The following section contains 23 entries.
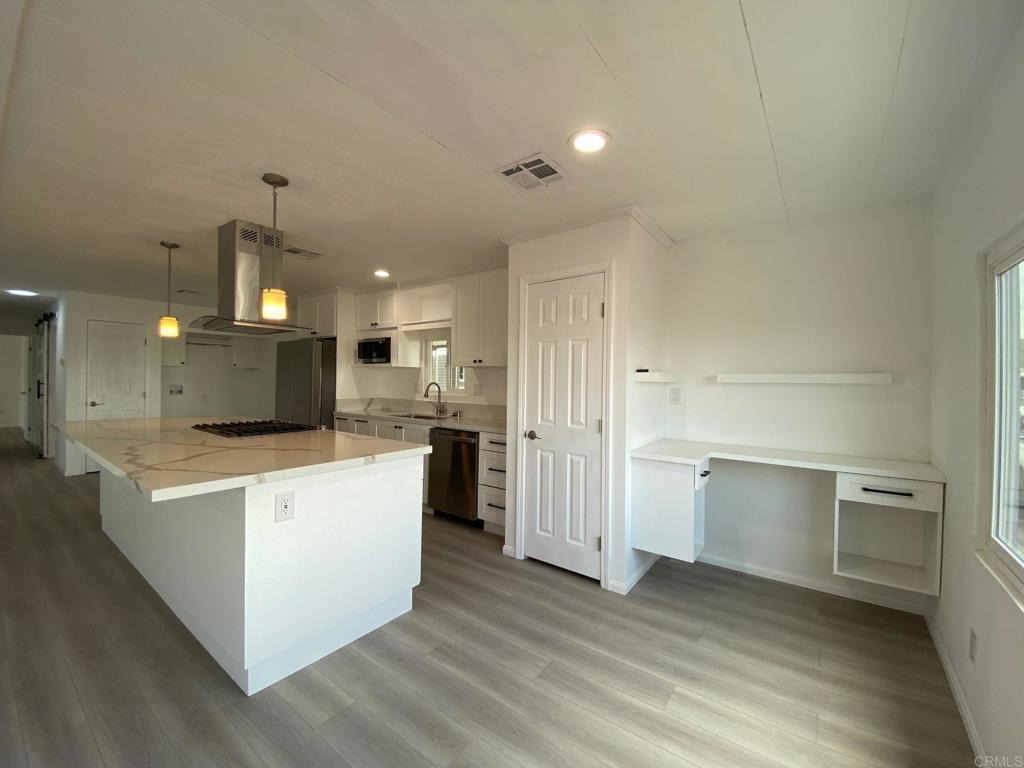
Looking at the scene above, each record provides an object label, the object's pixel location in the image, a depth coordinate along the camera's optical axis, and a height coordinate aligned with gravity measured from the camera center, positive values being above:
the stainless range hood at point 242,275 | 2.79 +0.70
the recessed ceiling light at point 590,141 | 1.90 +1.09
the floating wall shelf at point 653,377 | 2.81 +0.04
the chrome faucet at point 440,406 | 4.96 -0.28
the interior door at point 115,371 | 5.58 +0.12
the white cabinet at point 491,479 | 3.79 -0.86
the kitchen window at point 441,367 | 4.91 +0.18
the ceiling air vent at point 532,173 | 2.17 +1.09
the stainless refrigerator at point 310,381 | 5.33 +0.01
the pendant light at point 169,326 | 3.64 +0.46
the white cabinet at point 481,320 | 4.04 +0.60
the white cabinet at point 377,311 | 4.99 +0.85
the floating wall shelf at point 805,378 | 2.56 +0.04
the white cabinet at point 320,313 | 5.28 +0.87
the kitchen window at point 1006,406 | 1.52 -0.07
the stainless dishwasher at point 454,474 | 3.96 -0.86
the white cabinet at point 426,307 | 4.55 +0.82
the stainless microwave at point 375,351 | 5.00 +0.36
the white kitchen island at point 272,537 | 1.79 -0.76
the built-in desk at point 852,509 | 2.25 -0.75
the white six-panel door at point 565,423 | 2.87 -0.27
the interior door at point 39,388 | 6.68 -0.14
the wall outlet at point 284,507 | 1.88 -0.55
